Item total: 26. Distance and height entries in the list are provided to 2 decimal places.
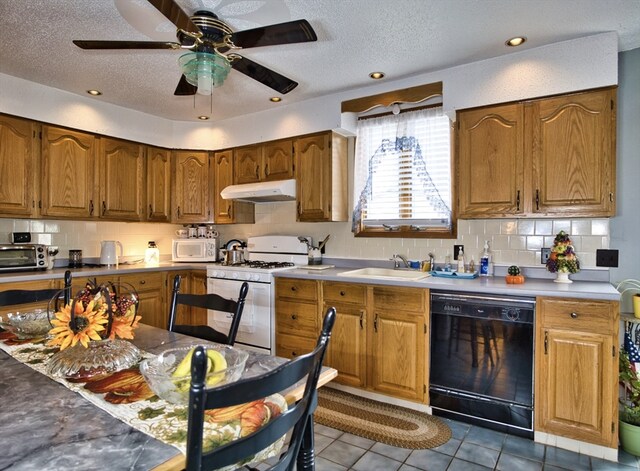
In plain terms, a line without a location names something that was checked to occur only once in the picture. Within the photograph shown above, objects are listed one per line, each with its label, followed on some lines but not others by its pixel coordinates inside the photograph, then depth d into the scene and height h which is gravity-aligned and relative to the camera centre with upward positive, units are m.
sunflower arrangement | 1.18 -0.26
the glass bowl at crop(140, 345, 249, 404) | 0.98 -0.37
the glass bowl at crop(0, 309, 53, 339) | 1.59 -0.37
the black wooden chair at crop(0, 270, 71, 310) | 1.96 -0.31
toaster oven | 3.10 -0.18
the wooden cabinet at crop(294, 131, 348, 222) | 3.50 +0.54
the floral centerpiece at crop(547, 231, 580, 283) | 2.47 -0.15
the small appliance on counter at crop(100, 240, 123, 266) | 3.84 -0.18
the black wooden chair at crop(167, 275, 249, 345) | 1.78 -0.35
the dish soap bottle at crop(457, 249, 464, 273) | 2.96 -0.21
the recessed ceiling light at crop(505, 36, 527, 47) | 2.46 +1.24
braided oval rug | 2.32 -1.20
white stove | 3.36 -0.44
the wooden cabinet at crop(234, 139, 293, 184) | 3.76 +0.73
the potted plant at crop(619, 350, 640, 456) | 2.13 -0.96
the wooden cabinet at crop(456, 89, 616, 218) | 2.40 +0.51
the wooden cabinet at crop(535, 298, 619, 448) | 2.08 -0.74
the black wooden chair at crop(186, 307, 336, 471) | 0.65 -0.32
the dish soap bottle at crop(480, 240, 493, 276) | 2.90 -0.23
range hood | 3.62 +0.42
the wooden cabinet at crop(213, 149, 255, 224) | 4.17 +0.35
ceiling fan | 1.76 +0.93
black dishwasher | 2.30 -0.77
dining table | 0.75 -0.43
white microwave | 4.24 -0.16
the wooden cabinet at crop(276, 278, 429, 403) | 2.63 -0.71
